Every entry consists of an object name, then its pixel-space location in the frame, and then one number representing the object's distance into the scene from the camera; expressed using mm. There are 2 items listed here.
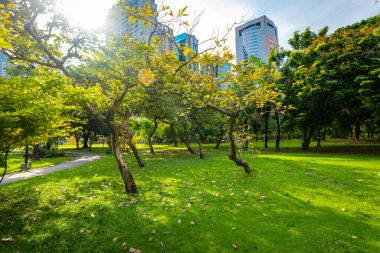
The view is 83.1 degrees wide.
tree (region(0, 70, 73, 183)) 5344
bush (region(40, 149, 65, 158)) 25628
